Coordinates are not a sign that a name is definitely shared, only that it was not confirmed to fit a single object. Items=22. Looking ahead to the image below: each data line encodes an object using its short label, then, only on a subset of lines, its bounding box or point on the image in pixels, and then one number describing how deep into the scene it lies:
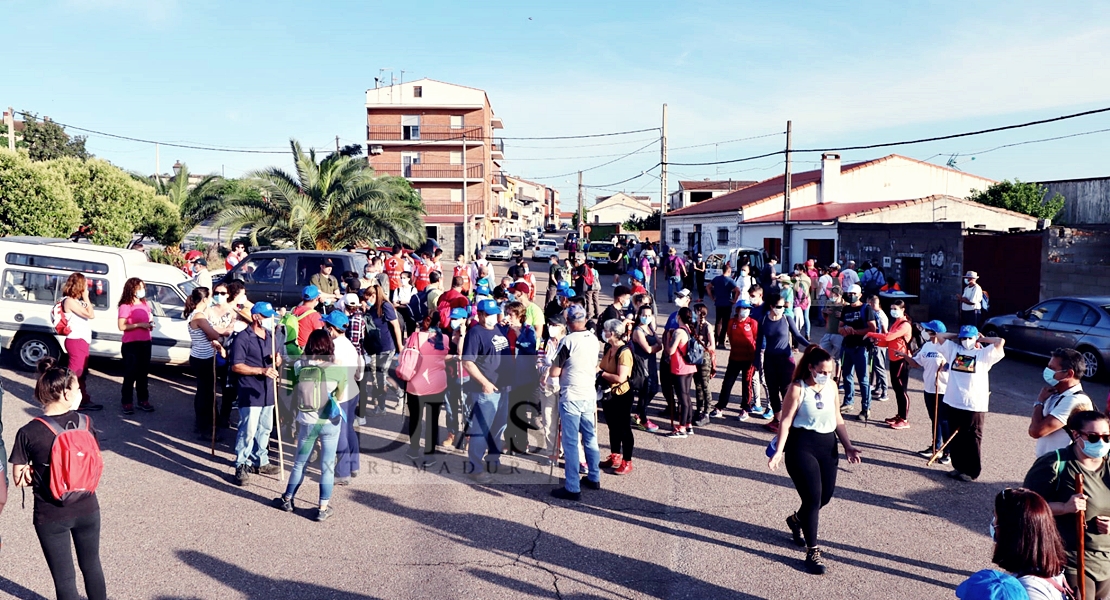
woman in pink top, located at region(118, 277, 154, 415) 9.02
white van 10.77
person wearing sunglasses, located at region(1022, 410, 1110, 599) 3.93
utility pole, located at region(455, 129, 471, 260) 49.09
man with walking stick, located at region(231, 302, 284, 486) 6.88
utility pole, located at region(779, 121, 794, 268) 26.03
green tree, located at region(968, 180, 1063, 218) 33.69
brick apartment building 54.00
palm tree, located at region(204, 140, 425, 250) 23.47
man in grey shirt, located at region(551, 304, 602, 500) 6.70
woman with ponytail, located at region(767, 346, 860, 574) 5.41
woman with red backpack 4.28
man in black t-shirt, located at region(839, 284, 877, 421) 9.43
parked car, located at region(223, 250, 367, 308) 14.27
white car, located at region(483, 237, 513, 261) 46.44
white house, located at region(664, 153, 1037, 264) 28.39
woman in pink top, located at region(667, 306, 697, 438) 8.52
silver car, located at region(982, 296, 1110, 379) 12.04
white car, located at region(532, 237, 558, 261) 45.78
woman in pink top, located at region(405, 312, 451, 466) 7.45
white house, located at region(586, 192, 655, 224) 123.69
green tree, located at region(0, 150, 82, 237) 16.38
